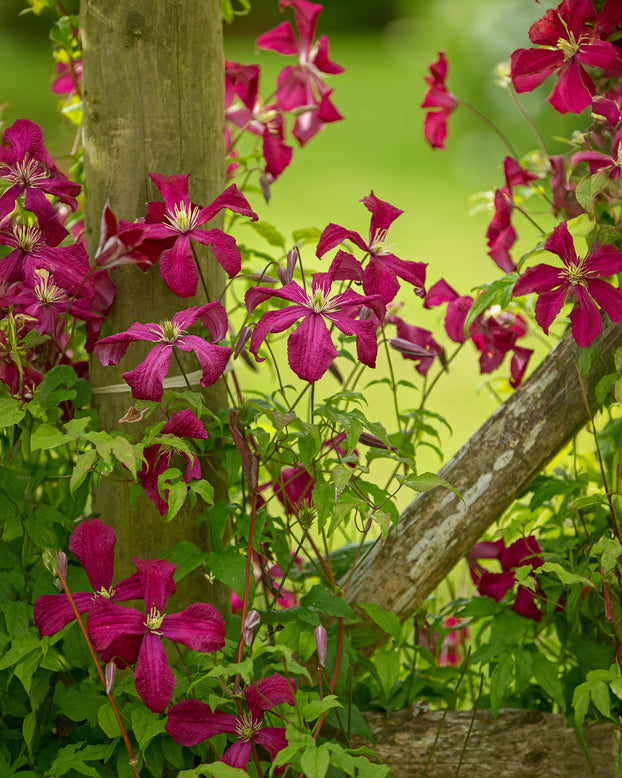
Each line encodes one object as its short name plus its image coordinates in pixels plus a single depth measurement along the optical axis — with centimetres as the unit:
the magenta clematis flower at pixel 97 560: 339
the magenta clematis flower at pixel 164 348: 337
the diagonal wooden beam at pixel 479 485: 352
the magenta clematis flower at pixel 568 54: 346
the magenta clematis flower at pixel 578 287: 342
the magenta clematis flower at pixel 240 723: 337
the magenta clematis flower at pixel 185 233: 341
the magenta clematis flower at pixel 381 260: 344
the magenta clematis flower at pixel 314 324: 337
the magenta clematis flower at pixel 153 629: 335
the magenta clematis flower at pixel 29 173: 345
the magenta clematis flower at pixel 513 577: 353
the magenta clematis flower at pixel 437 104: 368
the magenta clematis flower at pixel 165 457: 339
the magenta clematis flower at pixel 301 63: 365
